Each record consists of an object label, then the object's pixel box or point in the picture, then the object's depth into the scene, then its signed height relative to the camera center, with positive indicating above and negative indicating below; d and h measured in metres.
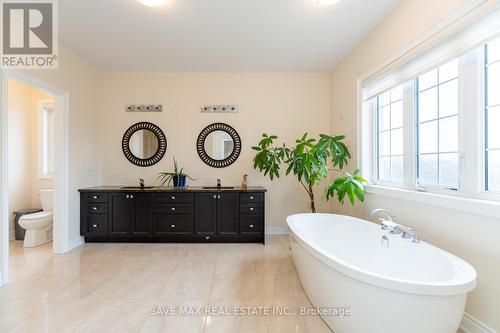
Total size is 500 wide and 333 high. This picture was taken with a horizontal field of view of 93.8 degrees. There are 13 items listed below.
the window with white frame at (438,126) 1.86 +0.33
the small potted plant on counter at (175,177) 3.74 -0.20
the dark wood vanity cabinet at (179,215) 3.52 -0.75
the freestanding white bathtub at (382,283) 1.19 -0.74
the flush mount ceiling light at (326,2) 2.25 +1.59
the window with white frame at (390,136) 2.52 +0.34
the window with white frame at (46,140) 4.05 +0.45
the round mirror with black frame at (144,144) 4.02 +0.37
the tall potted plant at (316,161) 2.67 +0.05
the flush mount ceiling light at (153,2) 2.23 +1.57
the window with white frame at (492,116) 1.55 +0.33
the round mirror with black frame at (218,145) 4.03 +0.35
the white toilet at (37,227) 3.33 -0.90
